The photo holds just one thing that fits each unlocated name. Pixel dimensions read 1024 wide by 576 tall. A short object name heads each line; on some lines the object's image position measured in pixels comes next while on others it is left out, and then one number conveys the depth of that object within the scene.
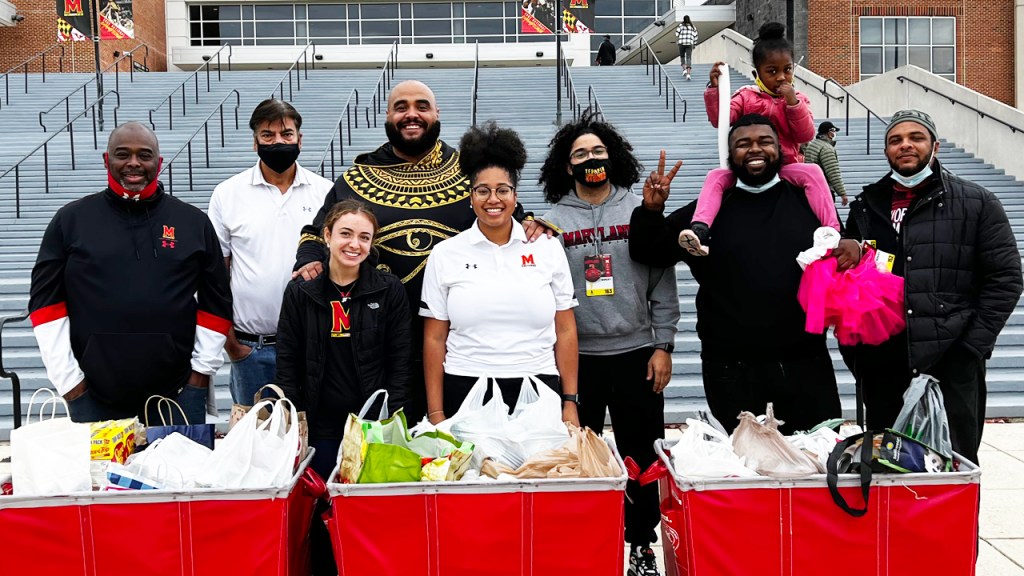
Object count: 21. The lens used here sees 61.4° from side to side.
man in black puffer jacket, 3.57
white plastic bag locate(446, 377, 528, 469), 3.11
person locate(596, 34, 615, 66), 30.23
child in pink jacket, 4.30
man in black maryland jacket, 3.65
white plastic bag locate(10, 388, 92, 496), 2.79
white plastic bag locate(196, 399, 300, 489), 2.89
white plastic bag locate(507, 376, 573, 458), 3.11
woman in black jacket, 3.49
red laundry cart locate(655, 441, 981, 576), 2.84
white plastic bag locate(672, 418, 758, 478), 2.92
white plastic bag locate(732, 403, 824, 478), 2.95
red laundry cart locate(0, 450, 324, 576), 2.76
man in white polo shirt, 4.18
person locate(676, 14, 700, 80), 21.22
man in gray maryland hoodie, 3.83
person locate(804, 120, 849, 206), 9.21
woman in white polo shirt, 3.51
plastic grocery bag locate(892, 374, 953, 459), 3.14
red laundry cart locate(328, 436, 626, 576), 2.79
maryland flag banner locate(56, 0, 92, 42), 20.86
